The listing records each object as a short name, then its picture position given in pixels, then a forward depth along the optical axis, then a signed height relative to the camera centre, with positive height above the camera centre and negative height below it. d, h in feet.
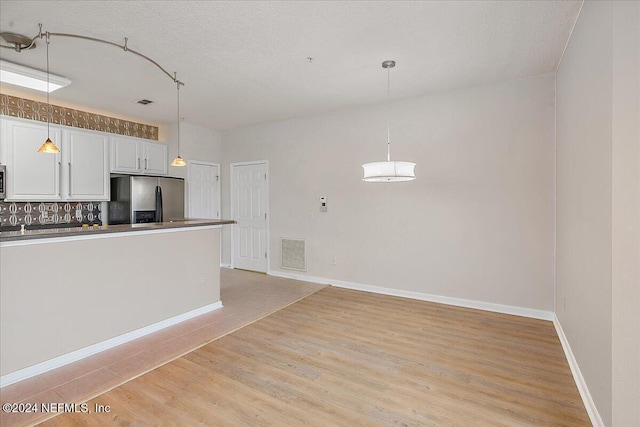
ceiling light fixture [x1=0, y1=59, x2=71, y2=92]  10.23 +4.68
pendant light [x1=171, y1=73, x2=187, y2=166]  12.62 +2.02
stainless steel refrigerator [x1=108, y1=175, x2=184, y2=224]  15.76 +0.67
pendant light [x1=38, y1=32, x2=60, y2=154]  9.25 +1.92
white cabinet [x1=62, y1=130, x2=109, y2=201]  14.34 +2.24
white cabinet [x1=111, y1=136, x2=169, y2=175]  16.07 +3.06
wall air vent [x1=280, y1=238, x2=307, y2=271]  17.55 -2.43
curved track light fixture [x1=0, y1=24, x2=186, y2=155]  8.44 +4.85
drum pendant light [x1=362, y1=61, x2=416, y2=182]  8.79 +1.13
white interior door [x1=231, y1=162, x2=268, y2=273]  19.06 -0.14
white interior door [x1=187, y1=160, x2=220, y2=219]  19.04 +1.43
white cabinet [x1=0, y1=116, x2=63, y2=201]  12.68 +2.12
